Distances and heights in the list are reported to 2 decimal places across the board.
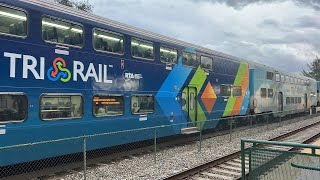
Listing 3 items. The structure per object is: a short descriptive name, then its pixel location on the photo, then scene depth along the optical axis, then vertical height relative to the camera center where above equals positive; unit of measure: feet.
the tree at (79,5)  87.93 +32.49
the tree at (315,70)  261.22 +25.85
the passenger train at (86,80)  19.89 +1.63
